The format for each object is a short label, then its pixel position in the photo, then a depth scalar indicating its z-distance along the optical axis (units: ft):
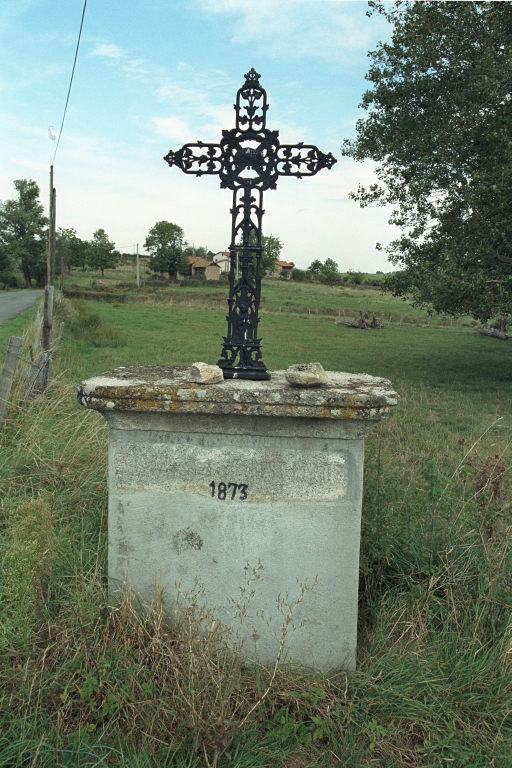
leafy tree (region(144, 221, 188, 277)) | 252.01
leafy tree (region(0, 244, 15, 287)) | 206.49
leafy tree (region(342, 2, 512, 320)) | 36.60
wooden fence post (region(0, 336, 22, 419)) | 17.15
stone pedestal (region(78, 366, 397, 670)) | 9.00
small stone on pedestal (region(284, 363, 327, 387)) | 9.45
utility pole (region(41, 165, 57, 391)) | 23.11
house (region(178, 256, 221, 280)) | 228.63
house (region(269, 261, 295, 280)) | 251.09
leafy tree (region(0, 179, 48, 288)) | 212.23
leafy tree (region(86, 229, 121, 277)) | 258.98
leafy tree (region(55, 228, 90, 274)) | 262.67
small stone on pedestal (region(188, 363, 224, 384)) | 9.52
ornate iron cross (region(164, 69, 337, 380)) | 10.46
